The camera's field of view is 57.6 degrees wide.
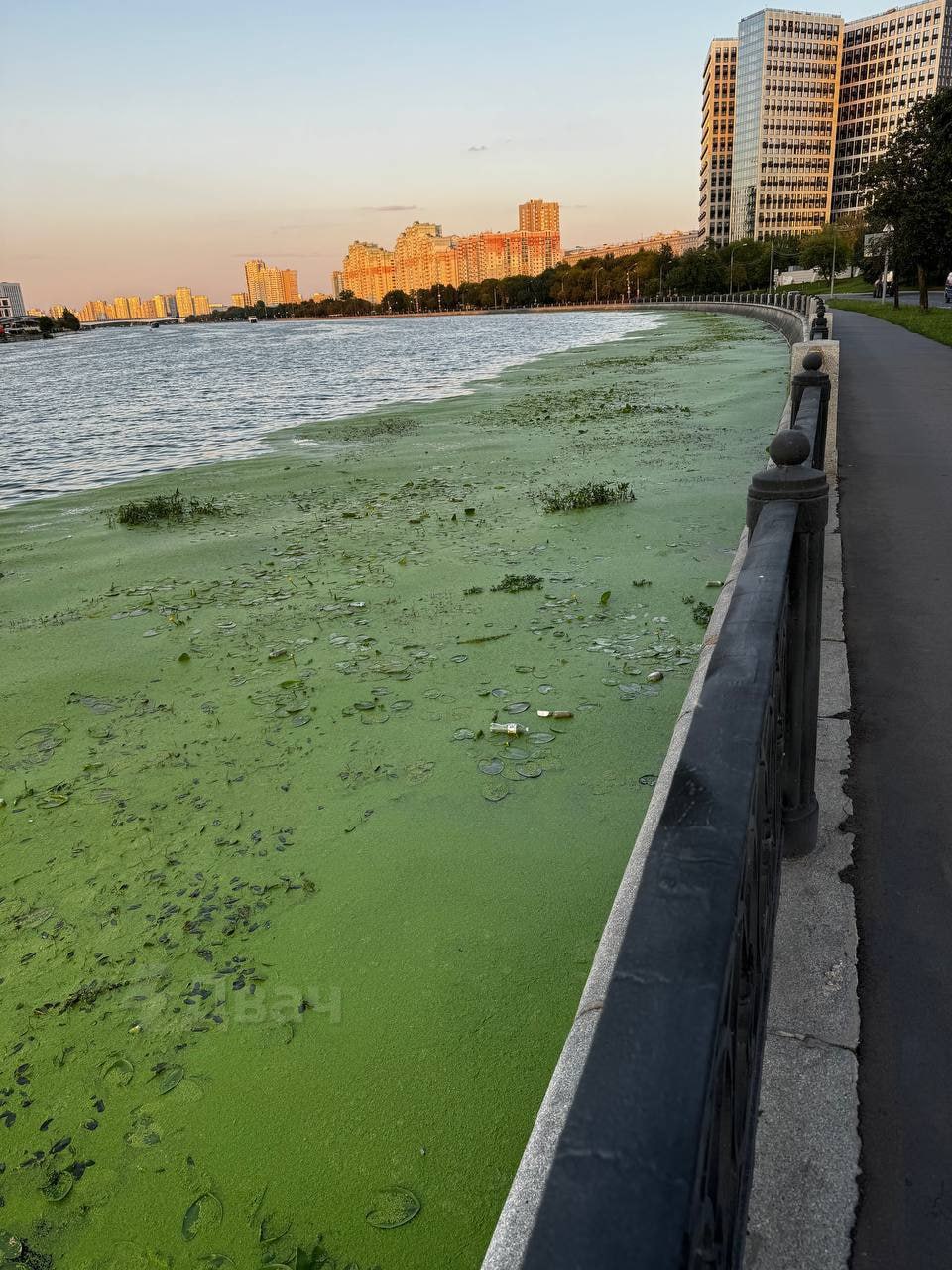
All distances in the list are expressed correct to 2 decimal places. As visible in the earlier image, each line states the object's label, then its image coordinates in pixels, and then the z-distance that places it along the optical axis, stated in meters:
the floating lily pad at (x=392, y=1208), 2.89
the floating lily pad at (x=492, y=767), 5.59
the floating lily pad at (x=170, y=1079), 3.49
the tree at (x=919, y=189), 33.97
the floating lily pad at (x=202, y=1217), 2.94
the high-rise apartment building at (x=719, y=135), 178.12
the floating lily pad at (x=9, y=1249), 2.90
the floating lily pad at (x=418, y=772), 5.59
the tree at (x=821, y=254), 117.75
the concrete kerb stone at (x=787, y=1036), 2.17
